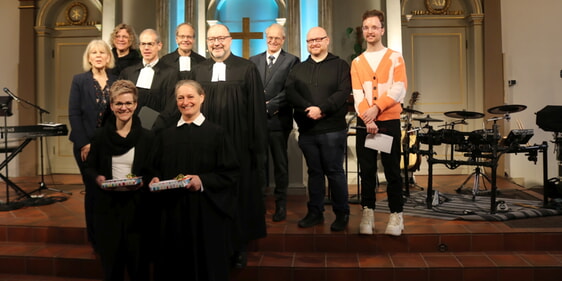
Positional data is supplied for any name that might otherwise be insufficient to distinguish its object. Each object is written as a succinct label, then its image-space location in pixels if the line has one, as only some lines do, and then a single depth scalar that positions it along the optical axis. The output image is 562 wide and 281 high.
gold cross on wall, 7.07
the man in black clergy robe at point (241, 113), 3.25
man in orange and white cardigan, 3.45
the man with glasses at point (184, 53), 3.71
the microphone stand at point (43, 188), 5.89
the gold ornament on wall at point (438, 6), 7.48
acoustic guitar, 6.19
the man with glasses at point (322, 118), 3.70
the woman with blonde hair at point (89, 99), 3.40
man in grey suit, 4.06
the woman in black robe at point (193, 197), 2.57
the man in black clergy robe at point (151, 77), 3.50
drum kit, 4.65
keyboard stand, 5.07
